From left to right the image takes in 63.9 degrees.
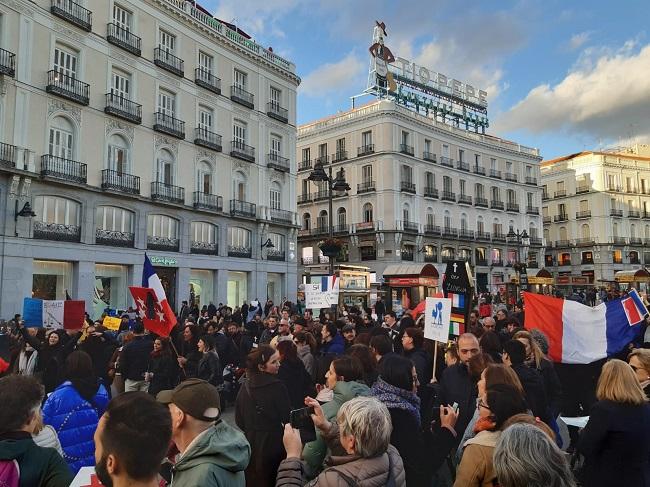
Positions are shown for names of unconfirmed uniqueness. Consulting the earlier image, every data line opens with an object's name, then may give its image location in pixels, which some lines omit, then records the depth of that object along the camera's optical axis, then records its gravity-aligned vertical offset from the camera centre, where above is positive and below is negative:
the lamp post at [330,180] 13.67 +2.96
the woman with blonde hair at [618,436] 3.61 -1.03
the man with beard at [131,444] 2.13 -0.62
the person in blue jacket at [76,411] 4.01 -0.95
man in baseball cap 2.49 -0.75
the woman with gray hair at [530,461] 2.29 -0.77
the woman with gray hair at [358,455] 2.79 -0.93
